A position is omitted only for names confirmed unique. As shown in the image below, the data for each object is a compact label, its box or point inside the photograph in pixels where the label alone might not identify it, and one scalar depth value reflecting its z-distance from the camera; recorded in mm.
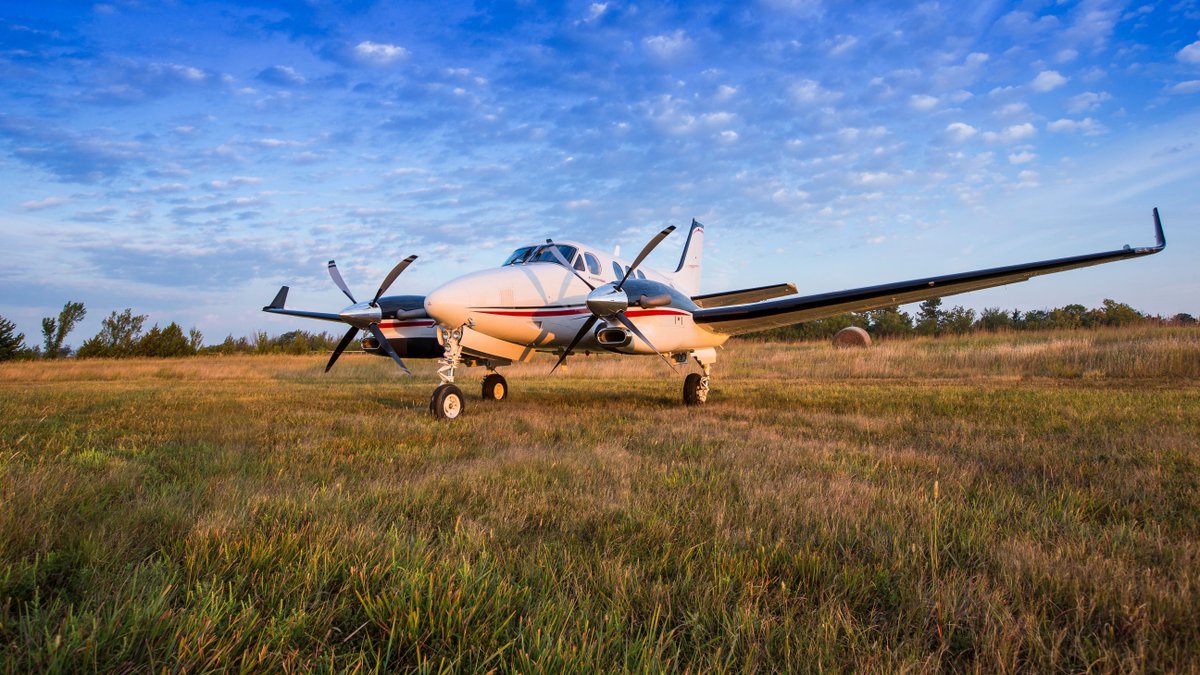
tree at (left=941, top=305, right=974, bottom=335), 46628
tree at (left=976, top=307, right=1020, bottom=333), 44062
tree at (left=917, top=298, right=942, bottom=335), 48306
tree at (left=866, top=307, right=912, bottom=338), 49062
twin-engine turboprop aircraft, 9672
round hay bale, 31564
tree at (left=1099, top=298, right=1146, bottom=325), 35625
